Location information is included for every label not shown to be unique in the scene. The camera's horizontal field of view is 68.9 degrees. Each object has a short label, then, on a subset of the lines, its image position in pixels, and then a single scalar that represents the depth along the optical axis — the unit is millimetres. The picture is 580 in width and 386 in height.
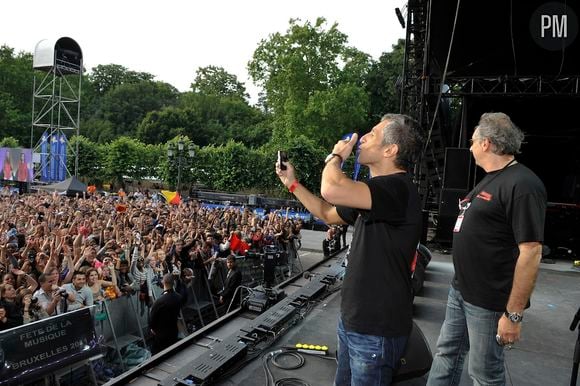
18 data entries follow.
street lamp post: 24981
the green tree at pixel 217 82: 69562
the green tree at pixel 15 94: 48531
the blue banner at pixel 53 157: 27844
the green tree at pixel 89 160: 34938
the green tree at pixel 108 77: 67688
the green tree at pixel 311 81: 32219
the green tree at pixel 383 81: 36000
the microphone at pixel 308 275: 6336
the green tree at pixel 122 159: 33969
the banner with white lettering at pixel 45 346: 4117
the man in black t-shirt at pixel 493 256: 2016
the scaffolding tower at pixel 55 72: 28031
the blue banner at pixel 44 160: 28656
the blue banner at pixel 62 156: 27875
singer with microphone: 1823
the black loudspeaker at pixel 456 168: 9219
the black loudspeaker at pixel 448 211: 9258
